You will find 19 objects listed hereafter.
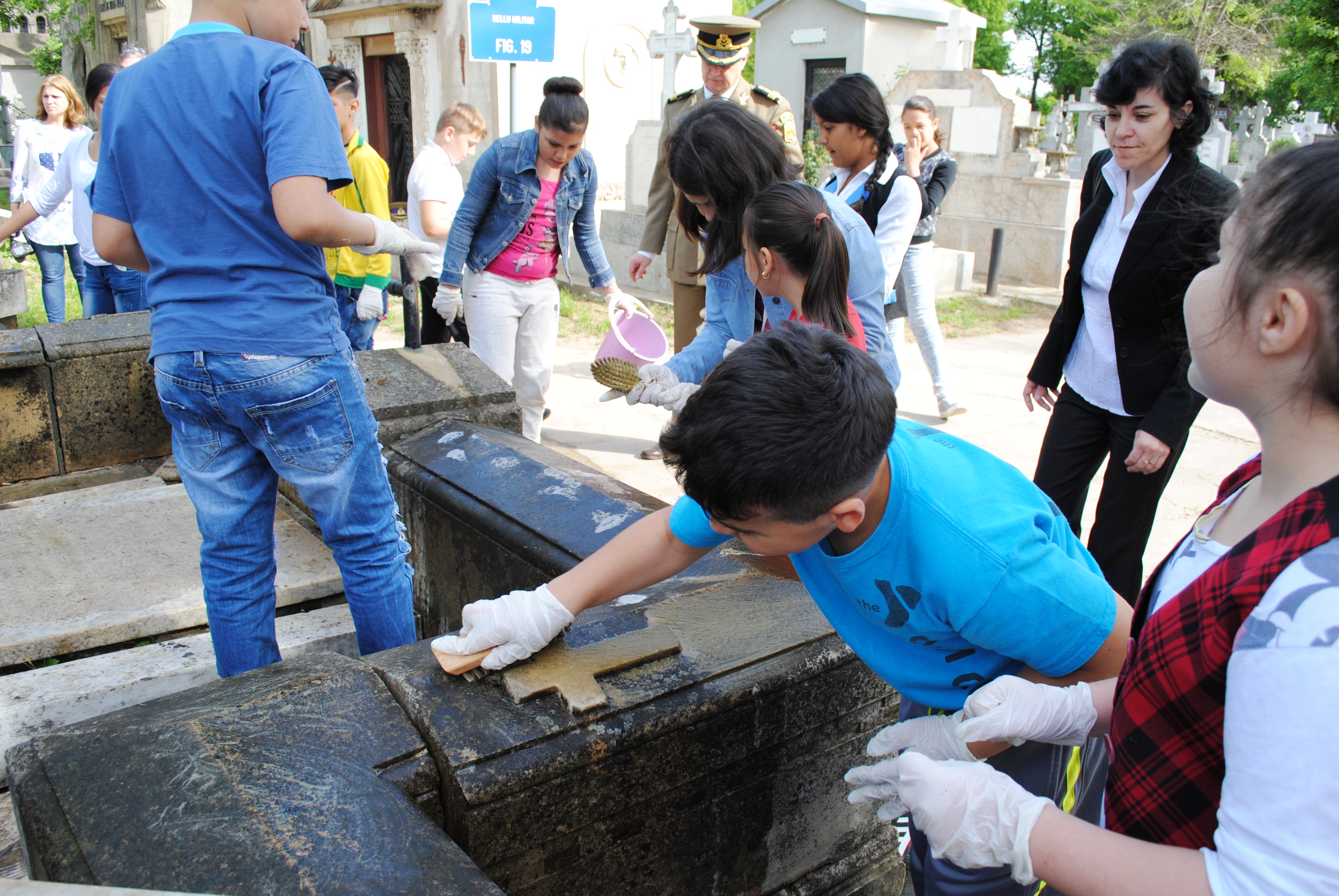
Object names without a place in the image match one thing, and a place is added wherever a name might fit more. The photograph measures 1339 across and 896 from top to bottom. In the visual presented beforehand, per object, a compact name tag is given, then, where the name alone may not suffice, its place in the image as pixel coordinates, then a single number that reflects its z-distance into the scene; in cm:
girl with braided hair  357
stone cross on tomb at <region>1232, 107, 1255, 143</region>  2195
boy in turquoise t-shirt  120
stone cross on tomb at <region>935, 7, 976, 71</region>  1550
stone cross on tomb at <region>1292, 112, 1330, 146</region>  2028
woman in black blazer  238
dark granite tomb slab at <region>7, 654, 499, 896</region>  111
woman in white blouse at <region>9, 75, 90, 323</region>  625
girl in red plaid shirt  73
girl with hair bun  395
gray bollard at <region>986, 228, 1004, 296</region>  949
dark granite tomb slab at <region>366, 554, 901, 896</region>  140
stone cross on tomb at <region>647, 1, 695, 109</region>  912
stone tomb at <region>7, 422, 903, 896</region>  116
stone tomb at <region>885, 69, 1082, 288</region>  1067
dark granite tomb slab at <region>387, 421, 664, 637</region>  226
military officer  443
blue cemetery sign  600
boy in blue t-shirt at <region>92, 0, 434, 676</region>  185
